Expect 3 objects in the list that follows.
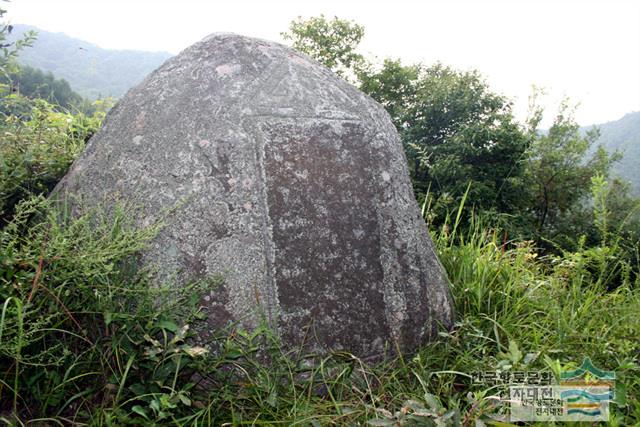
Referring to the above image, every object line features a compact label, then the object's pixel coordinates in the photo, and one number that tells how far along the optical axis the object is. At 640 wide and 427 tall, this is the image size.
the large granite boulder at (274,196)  2.14
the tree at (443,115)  12.37
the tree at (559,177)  15.76
